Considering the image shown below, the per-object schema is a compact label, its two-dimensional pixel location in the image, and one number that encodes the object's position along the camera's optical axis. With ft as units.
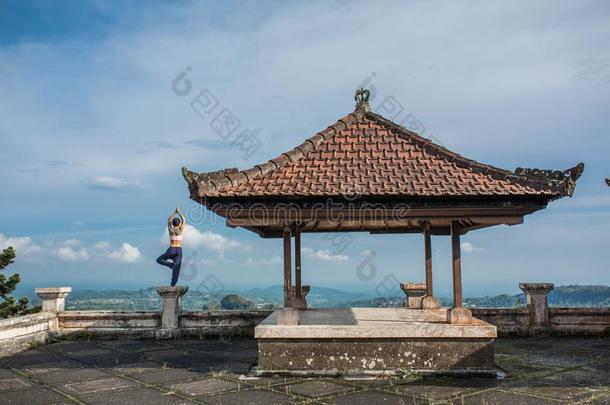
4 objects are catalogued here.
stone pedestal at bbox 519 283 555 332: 44.70
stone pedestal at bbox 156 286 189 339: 45.34
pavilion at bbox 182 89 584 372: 29.84
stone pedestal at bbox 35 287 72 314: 46.55
